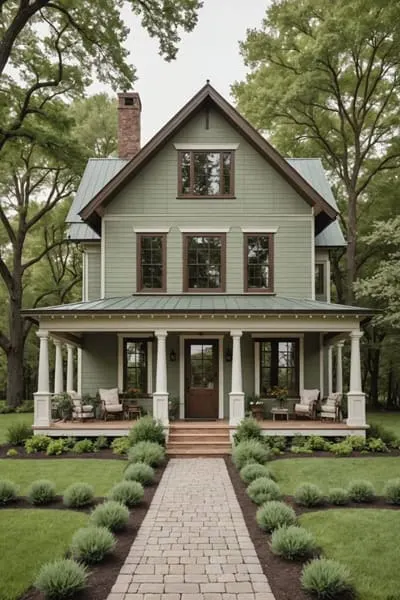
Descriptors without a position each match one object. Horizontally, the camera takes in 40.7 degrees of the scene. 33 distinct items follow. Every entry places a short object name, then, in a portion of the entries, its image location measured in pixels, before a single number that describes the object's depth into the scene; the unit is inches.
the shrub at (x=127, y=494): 336.8
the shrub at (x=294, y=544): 245.9
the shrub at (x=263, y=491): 337.4
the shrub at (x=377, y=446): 525.0
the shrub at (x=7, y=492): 336.8
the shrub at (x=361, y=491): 341.7
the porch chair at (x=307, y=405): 609.8
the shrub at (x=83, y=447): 524.7
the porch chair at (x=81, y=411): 597.6
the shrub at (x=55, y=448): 512.9
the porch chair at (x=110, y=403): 610.5
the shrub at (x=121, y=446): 512.4
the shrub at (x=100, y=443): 536.4
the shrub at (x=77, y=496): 332.5
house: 650.8
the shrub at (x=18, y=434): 557.6
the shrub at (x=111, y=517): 285.3
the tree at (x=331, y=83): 833.5
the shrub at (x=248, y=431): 524.1
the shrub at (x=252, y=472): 393.7
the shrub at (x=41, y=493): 335.9
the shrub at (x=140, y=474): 389.7
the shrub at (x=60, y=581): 206.7
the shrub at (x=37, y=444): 526.3
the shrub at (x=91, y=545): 243.1
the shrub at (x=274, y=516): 285.6
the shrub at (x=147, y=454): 446.6
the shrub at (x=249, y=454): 447.2
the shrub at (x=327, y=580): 210.4
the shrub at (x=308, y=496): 333.4
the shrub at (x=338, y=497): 336.2
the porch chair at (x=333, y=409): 597.9
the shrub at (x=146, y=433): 513.3
